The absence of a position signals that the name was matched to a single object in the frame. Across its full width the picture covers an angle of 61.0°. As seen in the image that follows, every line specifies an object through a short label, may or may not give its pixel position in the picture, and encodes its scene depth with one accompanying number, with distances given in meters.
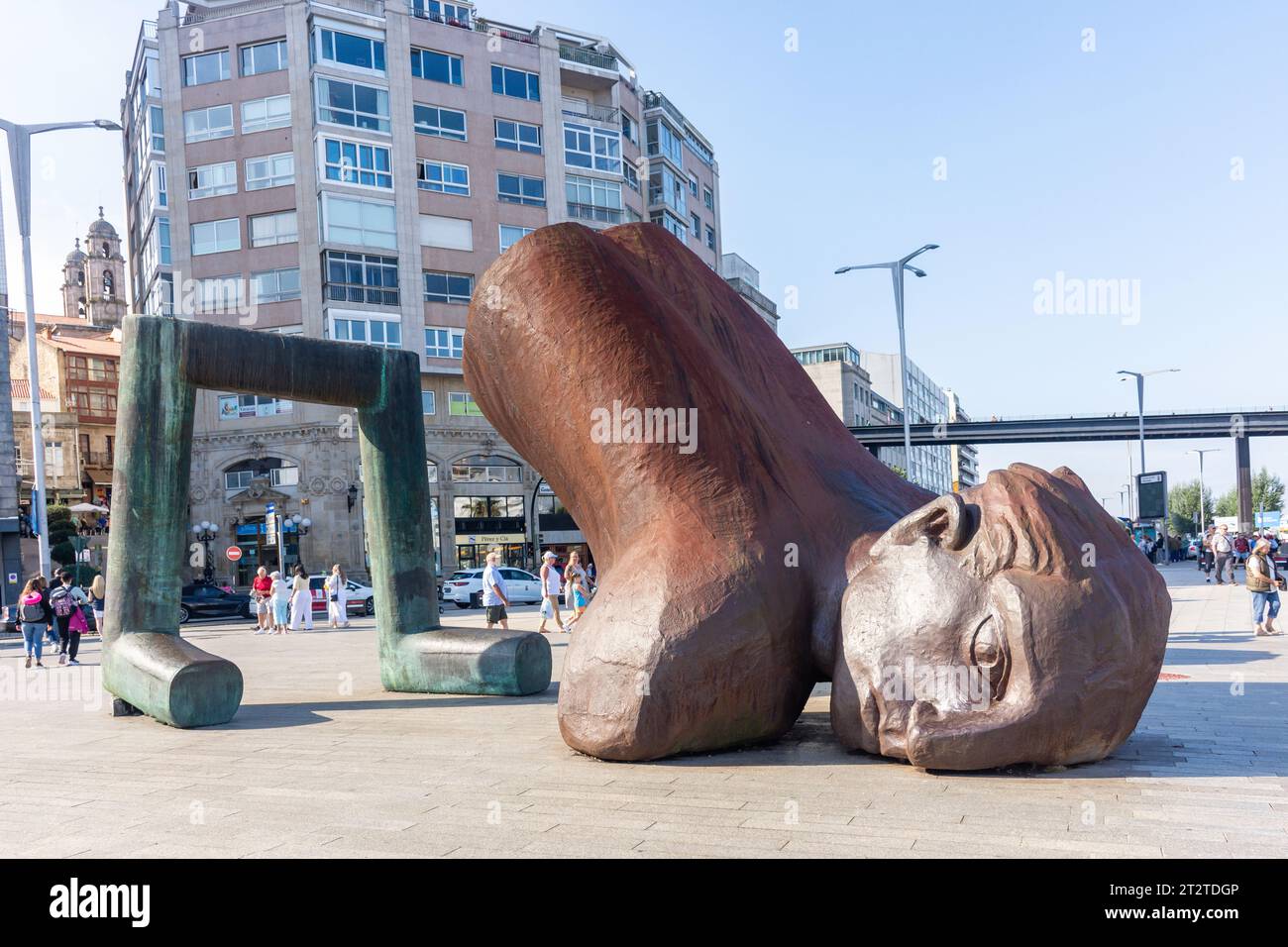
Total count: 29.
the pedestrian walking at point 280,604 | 23.86
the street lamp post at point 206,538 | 40.41
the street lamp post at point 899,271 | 29.58
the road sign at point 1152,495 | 31.27
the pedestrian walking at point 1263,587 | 14.23
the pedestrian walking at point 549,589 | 19.58
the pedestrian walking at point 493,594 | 16.88
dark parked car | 31.25
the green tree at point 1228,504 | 103.38
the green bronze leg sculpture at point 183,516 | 8.82
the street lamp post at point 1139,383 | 48.44
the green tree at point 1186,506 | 98.75
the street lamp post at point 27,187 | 22.89
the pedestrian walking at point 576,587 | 18.59
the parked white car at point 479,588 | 31.78
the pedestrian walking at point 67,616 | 16.58
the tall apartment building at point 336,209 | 41.16
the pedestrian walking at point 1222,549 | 27.45
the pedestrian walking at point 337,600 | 24.64
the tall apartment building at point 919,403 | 111.88
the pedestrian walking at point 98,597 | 19.59
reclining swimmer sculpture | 5.61
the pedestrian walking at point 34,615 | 15.96
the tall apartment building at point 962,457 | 141.75
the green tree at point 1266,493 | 92.38
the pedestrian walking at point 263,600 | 24.41
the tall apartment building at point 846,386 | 86.12
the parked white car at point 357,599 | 30.66
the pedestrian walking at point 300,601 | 23.75
